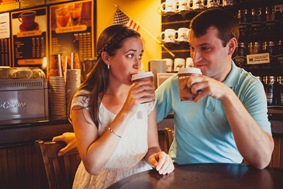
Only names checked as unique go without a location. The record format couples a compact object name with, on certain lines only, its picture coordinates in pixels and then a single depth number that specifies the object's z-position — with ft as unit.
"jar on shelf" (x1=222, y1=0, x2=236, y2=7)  14.37
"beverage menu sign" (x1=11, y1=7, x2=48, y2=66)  20.02
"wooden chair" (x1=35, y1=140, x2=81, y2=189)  5.30
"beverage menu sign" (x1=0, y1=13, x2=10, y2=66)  21.12
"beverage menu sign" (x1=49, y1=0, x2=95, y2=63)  18.44
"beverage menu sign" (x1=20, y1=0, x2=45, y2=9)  19.90
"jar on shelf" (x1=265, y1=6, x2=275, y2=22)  13.88
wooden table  4.10
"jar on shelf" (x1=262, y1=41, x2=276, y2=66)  13.84
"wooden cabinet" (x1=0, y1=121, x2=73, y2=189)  7.83
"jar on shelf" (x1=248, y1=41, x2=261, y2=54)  14.01
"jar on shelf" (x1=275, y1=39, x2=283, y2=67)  13.80
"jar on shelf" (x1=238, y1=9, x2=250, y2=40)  14.33
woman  5.21
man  5.55
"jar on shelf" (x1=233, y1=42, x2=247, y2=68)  14.30
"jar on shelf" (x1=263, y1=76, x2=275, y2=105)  12.67
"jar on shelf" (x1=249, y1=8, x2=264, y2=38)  14.11
